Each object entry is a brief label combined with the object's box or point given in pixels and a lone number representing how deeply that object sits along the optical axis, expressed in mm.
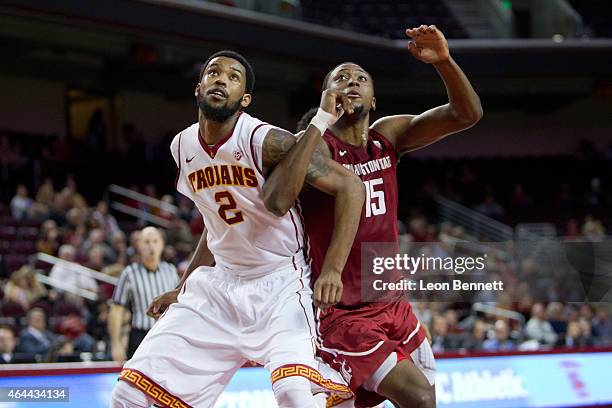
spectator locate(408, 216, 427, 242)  14898
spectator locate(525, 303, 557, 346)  11883
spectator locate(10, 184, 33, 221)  13419
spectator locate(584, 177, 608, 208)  19180
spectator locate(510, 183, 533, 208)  19223
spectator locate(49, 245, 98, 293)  11469
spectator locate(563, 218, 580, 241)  16391
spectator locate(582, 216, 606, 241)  15928
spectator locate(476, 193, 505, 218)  18781
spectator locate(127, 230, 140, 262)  11300
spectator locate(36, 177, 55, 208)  13594
